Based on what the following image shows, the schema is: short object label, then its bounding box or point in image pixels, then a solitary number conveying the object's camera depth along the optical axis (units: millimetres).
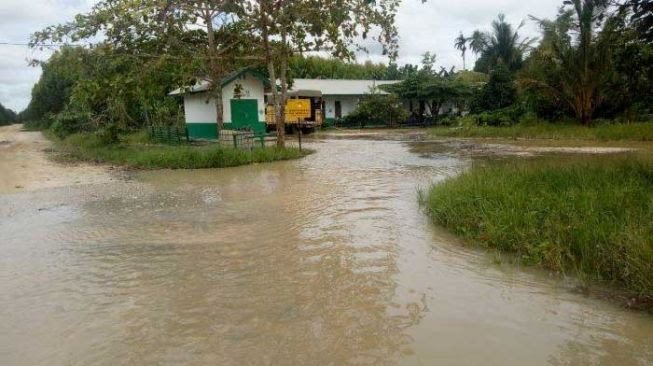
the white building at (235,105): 26453
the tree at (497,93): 31859
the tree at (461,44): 68169
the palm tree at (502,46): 41659
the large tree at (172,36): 17359
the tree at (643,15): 9602
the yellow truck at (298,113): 31256
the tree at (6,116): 101188
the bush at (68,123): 32594
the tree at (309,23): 16938
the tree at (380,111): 36084
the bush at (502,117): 27922
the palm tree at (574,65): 22688
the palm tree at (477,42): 47562
